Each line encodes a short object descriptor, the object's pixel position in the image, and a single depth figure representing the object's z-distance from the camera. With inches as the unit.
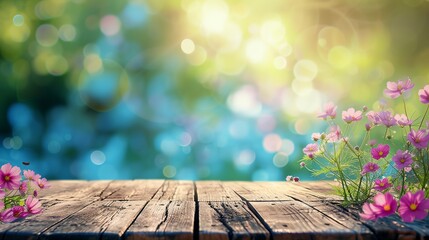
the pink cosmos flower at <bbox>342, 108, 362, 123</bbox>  93.9
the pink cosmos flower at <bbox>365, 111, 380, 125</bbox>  90.8
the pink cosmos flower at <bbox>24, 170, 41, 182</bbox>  95.9
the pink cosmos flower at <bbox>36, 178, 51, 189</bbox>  96.0
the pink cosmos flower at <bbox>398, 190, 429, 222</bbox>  70.8
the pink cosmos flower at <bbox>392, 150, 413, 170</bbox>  81.8
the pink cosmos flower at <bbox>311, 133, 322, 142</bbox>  95.5
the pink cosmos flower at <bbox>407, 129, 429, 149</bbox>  81.4
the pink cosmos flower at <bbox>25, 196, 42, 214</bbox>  82.7
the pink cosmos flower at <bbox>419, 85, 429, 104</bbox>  83.4
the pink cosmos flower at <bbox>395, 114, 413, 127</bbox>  89.0
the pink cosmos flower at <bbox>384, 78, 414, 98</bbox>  89.4
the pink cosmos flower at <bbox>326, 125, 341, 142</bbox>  93.6
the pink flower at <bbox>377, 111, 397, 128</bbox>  88.3
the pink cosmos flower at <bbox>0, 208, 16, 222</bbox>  76.8
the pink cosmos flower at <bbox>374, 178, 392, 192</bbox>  86.5
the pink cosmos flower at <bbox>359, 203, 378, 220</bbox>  71.6
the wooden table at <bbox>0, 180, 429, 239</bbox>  65.7
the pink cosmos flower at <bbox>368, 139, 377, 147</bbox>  94.7
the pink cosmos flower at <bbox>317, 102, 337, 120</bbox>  94.7
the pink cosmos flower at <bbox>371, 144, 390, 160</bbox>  87.4
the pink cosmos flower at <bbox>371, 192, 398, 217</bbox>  71.8
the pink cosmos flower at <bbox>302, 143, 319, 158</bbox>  95.2
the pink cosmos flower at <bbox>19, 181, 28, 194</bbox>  91.6
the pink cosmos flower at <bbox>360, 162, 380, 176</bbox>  86.1
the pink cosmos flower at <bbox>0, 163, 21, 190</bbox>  85.8
